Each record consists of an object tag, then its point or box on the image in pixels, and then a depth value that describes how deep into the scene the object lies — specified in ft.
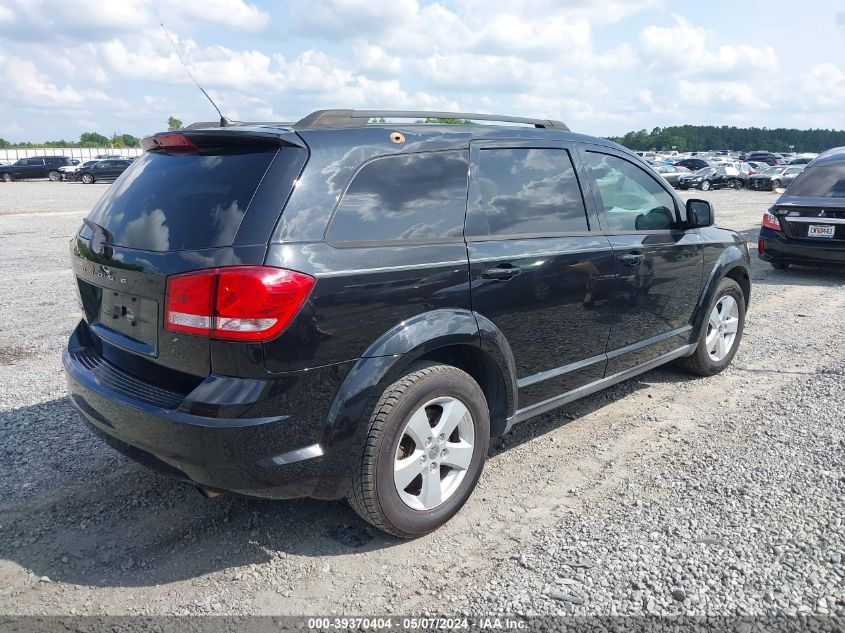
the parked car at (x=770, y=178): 113.12
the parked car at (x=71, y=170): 134.66
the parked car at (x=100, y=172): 132.98
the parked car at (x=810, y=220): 30.48
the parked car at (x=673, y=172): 122.01
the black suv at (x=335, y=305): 8.71
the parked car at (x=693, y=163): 135.23
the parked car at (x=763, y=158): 198.31
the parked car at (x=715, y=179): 122.11
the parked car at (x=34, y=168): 137.08
